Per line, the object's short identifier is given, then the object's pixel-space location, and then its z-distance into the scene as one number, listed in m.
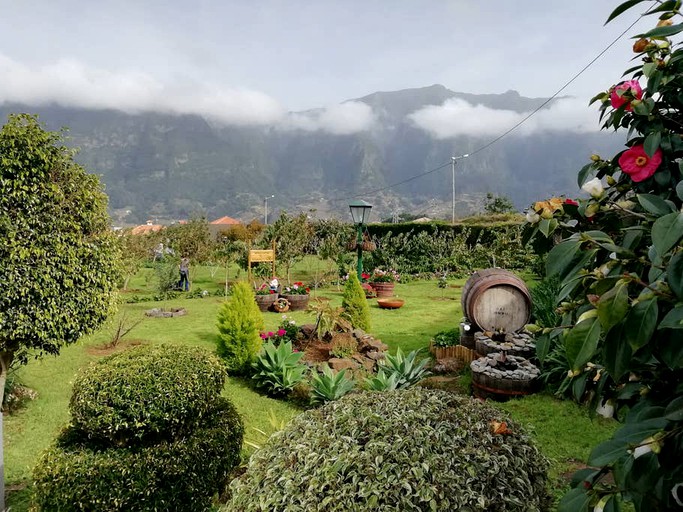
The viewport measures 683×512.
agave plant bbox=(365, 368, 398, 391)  5.77
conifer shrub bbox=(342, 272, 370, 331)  10.06
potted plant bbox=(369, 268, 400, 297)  16.67
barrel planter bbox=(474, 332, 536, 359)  7.02
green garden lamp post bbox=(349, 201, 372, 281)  14.80
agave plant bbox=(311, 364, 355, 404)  6.07
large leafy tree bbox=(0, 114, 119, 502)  3.96
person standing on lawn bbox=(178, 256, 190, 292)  17.91
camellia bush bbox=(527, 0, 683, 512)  0.94
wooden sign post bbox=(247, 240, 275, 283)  15.91
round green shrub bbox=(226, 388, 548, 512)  2.51
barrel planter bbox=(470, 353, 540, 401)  6.09
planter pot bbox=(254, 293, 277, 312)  13.73
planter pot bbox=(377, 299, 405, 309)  13.84
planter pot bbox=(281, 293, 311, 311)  14.09
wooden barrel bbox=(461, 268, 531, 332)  7.86
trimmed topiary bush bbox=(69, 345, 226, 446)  3.53
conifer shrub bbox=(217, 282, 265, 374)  7.90
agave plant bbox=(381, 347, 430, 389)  6.44
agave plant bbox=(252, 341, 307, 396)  7.07
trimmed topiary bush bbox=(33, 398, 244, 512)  3.39
